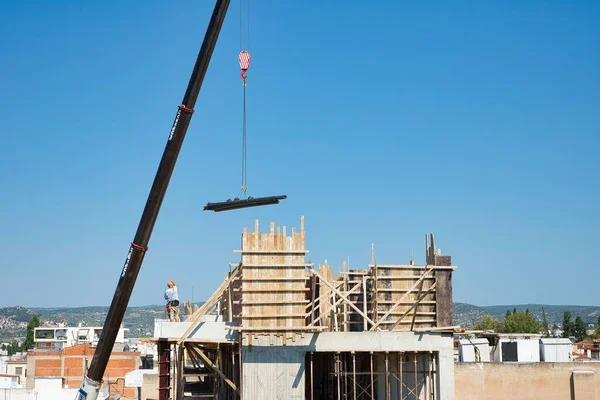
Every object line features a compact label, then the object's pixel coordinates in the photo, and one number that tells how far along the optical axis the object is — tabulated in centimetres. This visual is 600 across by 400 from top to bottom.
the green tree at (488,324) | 11912
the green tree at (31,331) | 14250
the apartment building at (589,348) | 8892
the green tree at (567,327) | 15925
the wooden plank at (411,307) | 2942
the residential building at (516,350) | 4422
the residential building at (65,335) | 10022
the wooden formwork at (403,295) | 2984
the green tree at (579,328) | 16854
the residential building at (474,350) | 4609
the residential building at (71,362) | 8181
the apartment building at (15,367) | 10283
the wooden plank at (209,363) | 2869
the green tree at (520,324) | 12462
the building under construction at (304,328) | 2823
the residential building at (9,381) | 7169
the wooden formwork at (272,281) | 2822
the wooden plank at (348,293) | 2901
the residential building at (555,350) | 4412
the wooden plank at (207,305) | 2894
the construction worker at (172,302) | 2927
